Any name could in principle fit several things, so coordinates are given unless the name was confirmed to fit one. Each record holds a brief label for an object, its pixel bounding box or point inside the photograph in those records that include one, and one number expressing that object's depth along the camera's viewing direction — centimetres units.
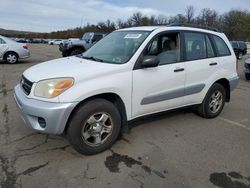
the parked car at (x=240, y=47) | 1917
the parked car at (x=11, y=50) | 982
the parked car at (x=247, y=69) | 790
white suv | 251
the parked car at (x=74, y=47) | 1163
